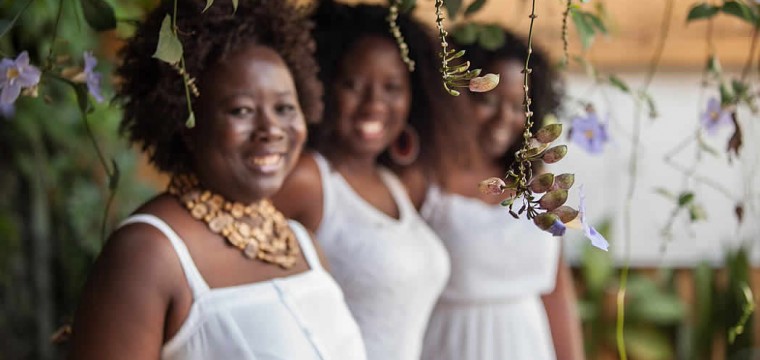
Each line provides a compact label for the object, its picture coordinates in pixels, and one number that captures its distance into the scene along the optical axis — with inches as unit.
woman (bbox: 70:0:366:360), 44.8
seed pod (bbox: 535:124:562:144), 33.7
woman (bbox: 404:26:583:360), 76.9
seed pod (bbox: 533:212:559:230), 32.3
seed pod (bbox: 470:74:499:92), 33.4
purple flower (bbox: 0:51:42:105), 43.7
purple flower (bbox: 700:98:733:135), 53.7
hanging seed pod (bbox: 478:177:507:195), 33.1
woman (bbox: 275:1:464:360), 65.2
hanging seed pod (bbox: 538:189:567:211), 32.6
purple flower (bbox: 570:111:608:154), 59.3
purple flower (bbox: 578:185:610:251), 32.4
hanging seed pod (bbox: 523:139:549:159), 32.5
